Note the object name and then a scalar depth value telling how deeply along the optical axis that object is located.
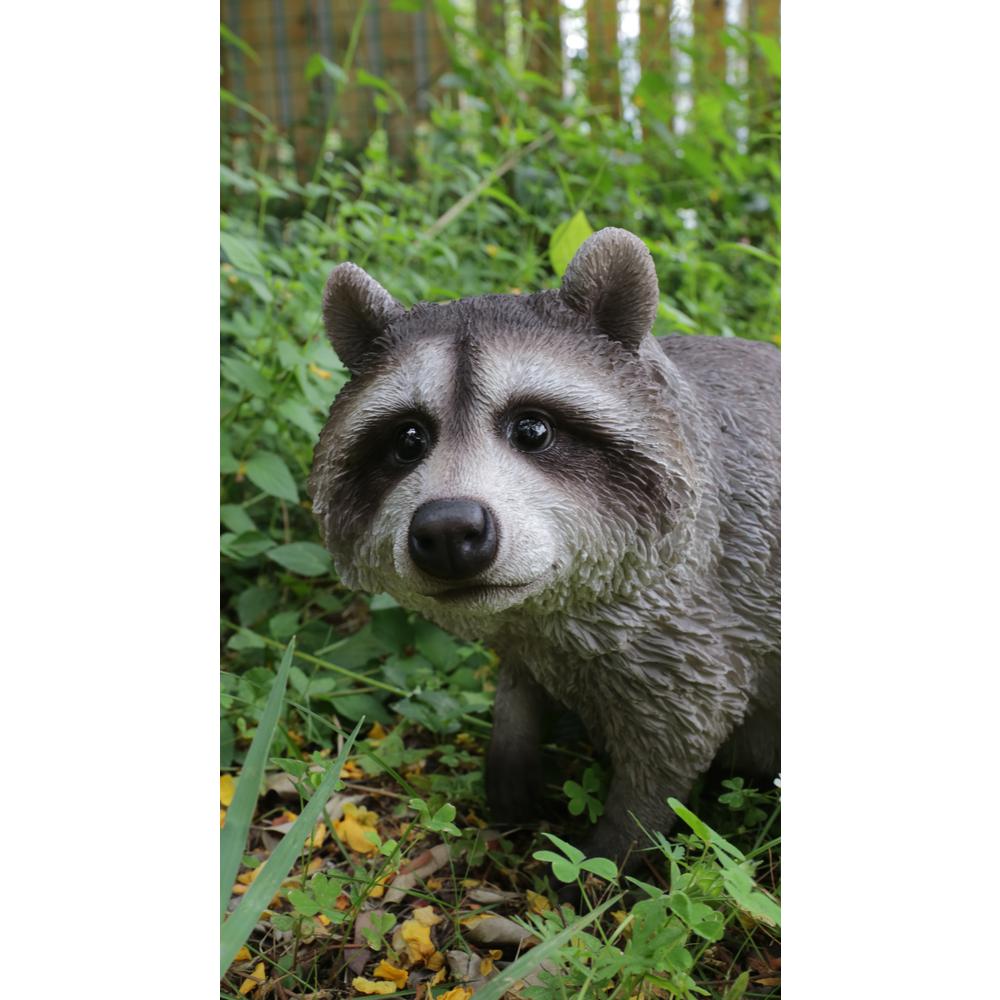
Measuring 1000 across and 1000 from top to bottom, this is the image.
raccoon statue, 0.43
